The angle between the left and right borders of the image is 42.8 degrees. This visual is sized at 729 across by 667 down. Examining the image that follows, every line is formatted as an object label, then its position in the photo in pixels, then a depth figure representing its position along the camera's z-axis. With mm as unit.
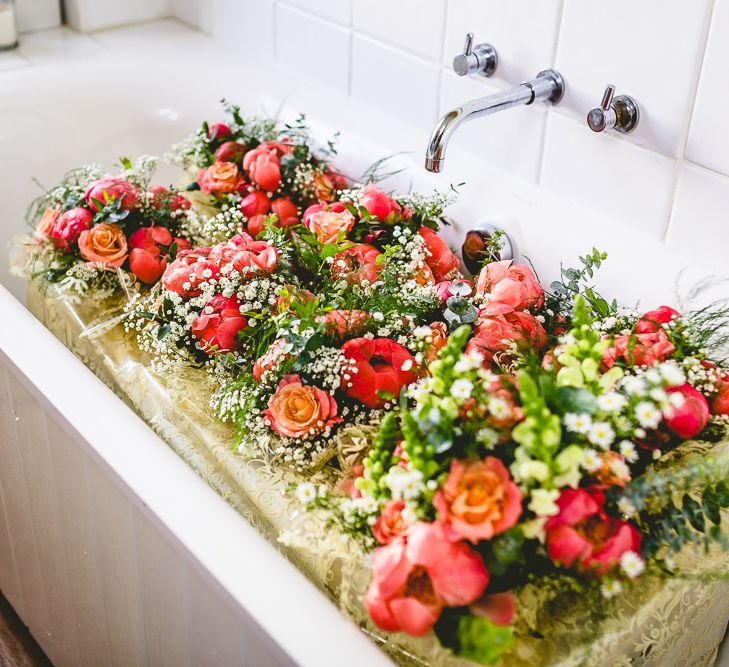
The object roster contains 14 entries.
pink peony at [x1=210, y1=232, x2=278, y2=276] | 1323
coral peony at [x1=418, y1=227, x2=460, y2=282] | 1489
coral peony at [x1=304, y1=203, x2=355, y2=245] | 1449
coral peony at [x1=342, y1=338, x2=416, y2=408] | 1160
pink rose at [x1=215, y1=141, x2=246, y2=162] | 1724
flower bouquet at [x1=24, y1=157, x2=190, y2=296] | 1483
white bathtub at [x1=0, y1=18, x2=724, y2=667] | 955
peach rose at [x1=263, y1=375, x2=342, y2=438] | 1130
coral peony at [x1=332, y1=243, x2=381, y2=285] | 1342
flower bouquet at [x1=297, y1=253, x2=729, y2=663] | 839
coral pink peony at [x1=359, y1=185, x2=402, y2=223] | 1494
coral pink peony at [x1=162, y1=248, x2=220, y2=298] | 1314
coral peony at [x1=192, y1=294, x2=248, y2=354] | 1274
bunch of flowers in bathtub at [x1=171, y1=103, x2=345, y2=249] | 1656
